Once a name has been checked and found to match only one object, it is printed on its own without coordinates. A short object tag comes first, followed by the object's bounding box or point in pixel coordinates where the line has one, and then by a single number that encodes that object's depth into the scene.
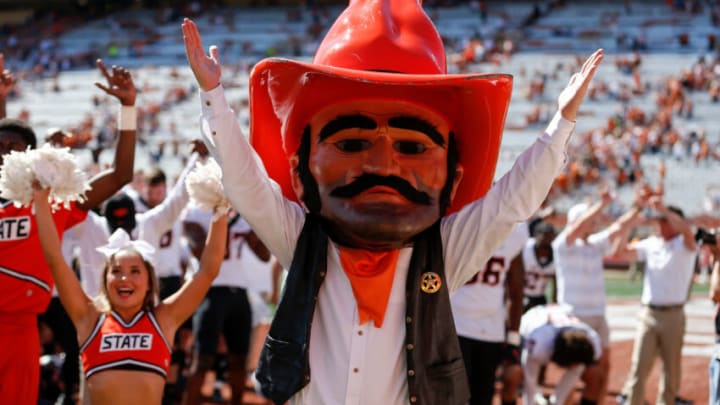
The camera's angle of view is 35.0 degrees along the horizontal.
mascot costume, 3.35
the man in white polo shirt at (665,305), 8.49
